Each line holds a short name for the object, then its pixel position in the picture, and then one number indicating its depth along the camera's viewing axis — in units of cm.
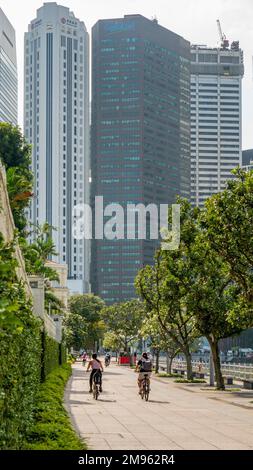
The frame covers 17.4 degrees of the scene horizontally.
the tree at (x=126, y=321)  10506
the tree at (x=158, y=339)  6353
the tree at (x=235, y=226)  3127
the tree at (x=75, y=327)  9361
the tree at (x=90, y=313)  13700
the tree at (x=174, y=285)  4472
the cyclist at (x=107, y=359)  9156
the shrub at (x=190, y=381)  5247
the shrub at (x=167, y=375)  6370
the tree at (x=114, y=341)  10738
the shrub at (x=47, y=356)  3078
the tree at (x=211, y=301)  4253
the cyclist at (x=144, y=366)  3244
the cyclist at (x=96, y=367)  3356
